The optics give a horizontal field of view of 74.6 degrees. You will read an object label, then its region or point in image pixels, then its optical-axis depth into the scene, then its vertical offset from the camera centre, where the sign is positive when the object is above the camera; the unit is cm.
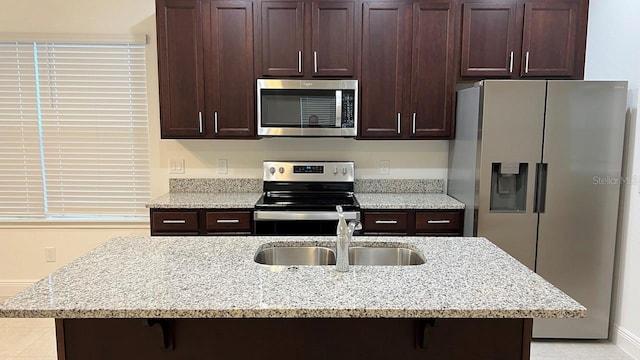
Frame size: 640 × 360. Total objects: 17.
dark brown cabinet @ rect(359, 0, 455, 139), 317 +51
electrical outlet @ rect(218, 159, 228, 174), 364 -26
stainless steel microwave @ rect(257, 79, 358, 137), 314 +21
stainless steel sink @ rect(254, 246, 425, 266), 196 -56
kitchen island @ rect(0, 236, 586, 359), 128 -52
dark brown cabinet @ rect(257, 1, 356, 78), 314 +73
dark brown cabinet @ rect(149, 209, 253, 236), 305 -63
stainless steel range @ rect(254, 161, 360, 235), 301 -50
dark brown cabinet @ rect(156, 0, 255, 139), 314 +50
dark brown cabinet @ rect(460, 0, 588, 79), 312 +74
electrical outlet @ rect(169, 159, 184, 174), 362 -27
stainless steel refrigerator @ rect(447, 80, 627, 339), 276 -29
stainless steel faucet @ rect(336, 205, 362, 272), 159 -43
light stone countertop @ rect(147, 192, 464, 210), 305 -50
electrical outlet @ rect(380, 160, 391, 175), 365 -26
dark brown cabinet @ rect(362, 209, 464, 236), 306 -62
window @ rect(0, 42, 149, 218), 352 +3
